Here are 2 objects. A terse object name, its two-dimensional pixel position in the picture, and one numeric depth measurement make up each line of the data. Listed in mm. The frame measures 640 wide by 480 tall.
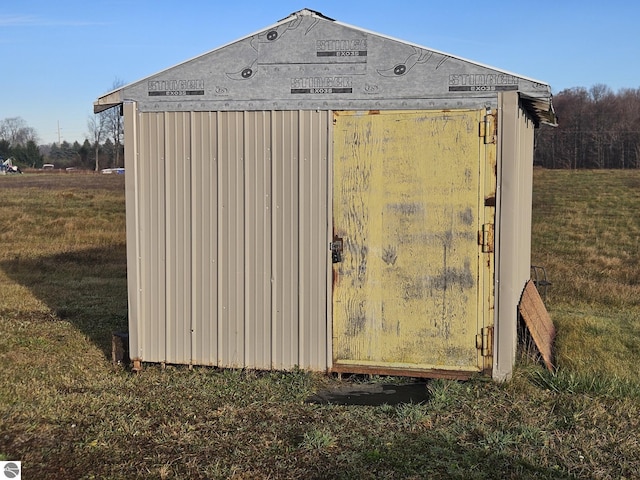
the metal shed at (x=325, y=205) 5570
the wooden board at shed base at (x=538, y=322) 6285
